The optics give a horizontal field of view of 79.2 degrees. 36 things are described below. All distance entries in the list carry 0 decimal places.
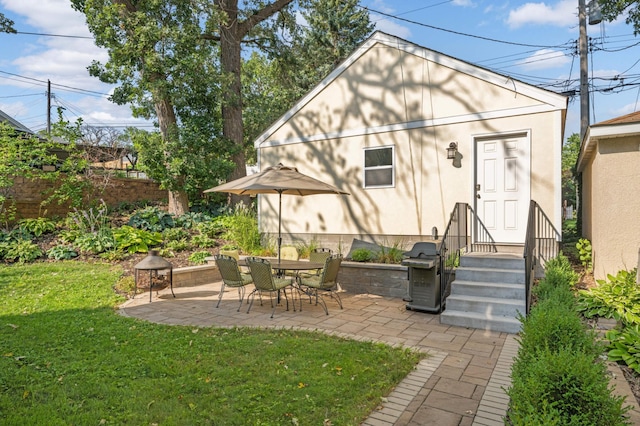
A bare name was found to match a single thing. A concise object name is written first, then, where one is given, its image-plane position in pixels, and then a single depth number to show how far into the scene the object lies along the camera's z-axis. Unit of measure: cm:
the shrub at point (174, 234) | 1109
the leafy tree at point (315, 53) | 1903
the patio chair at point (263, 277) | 586
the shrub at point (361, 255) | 791
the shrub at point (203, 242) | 1079
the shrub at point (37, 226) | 1064
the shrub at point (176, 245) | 1028
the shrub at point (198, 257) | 940
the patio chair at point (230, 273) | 614
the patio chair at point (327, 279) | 600
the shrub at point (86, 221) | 1083
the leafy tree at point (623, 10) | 1048
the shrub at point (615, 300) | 475
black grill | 600
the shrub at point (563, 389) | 199
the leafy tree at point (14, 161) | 1052
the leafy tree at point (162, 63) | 1155
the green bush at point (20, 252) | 930
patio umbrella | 617
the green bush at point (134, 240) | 1000
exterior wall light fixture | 795
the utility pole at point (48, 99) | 2623
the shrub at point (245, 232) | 1038
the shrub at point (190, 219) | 1241
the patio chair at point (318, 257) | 720
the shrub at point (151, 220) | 1168
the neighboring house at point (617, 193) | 587
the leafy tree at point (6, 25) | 1231
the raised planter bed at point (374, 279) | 711
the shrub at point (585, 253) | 762
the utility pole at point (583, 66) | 1365
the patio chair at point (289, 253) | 821
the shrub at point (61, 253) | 959
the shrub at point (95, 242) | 999
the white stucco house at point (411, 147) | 734
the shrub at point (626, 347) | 384
